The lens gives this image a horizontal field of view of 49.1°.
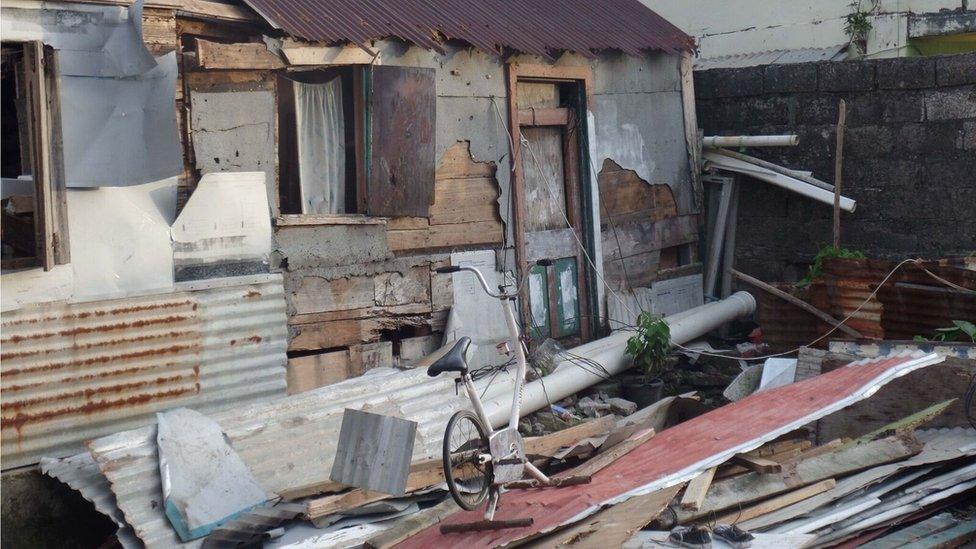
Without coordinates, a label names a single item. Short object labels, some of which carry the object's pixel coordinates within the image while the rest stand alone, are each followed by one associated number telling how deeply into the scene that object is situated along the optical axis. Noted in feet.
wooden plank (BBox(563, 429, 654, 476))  21.04
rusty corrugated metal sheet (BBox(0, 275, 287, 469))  21.48
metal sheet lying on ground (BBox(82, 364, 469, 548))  20.45
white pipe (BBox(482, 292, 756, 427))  27.46
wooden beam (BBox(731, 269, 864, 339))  31.30
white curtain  26.84
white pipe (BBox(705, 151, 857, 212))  36.76
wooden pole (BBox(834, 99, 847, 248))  35.01
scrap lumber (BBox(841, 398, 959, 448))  23.59
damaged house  21.89
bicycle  17.75
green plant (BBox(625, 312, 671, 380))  32.27
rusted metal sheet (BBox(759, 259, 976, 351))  28.81
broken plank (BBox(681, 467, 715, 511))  19.66
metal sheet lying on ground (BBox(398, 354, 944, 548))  18.31
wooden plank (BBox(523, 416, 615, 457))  24.04
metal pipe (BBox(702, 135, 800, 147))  38.04
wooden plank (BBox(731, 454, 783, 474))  20.94
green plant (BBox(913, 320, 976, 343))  27.35
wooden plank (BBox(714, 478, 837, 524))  20.03
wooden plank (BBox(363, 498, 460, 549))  18.77
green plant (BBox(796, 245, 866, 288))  32.37
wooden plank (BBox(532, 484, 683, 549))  17.30
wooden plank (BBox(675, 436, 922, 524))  20.27
